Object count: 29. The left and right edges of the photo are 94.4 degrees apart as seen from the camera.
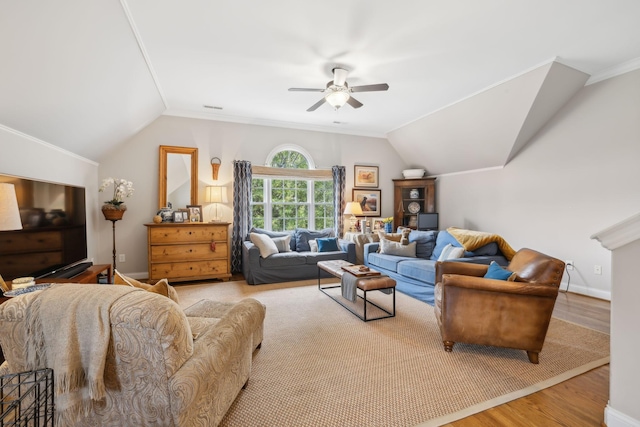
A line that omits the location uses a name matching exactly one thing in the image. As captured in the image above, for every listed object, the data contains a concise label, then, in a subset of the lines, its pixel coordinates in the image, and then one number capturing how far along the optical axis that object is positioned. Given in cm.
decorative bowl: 661
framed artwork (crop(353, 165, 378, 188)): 648
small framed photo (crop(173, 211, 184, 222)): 485
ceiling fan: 338
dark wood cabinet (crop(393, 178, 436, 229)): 652
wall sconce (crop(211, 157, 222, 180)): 527
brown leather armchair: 228
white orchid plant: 443
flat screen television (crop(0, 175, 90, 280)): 224
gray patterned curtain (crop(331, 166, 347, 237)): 617
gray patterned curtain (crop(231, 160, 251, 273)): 533
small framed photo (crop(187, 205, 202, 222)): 500
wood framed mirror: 500
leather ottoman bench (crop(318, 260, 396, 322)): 311
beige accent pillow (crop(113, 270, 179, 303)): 179
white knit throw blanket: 106
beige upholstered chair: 110
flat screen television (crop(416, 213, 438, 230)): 615
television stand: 249
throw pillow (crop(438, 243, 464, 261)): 382
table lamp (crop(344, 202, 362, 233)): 601
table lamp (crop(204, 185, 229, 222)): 507
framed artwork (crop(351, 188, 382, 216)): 648
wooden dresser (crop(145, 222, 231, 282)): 448
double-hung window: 577
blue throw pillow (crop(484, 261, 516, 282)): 245
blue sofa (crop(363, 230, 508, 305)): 379
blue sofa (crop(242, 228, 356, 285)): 469
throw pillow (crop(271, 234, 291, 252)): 513
